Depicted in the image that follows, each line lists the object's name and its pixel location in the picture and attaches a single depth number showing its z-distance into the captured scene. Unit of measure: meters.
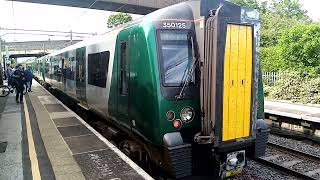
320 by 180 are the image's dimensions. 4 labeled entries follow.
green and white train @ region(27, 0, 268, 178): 3.78
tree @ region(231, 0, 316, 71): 14.27
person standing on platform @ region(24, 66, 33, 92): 15.11
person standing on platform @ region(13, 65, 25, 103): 11.14
